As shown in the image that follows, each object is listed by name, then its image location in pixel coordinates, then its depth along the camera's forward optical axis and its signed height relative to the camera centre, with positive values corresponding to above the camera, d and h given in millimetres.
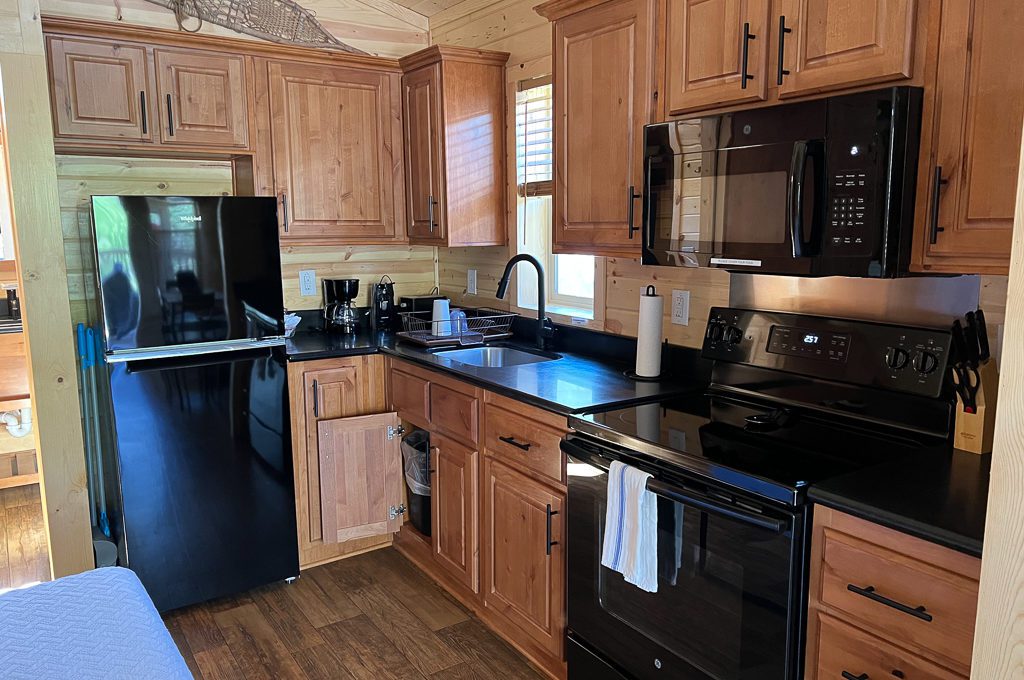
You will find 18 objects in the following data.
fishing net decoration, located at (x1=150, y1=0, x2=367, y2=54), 3270 +960
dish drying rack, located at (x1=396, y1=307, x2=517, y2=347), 3252 -392
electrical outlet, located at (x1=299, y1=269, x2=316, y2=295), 3674 -192
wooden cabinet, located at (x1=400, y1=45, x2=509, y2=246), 3277 +423
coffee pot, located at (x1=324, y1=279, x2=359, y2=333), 3635 -295
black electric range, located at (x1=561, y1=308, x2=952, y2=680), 1637 -527
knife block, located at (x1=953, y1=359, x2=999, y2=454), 1683 -391
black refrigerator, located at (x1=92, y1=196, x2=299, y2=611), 2781 -544
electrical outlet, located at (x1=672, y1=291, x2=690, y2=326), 2594 -230
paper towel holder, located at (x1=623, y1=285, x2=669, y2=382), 2537 -451
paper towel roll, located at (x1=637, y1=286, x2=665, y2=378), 2500 -309
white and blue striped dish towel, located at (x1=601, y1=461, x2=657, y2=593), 1897 -721
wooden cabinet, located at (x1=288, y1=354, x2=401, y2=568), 3176 -884
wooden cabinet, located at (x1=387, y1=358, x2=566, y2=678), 2373 -896
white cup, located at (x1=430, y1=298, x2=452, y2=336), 3340 -345
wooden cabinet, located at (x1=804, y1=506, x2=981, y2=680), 1333 -667
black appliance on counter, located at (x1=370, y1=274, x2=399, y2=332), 3771 -320
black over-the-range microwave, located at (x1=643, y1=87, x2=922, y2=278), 1649 +122
